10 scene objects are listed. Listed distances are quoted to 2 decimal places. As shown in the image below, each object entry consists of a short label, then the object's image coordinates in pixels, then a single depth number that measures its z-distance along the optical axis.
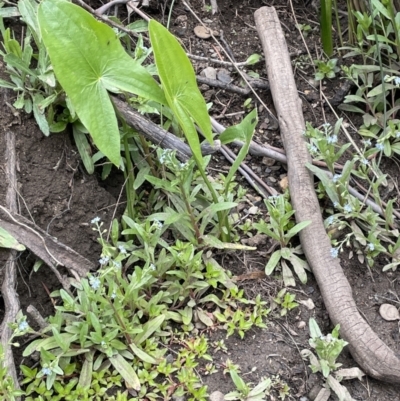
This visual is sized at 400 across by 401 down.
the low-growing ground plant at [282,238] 1.48
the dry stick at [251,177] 1.58
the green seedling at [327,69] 1.67
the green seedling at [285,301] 1.46
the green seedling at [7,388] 1.31
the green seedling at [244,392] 1.36
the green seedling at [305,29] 1.74
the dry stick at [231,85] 1.68
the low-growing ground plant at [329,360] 1.37
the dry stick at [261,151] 1.60
